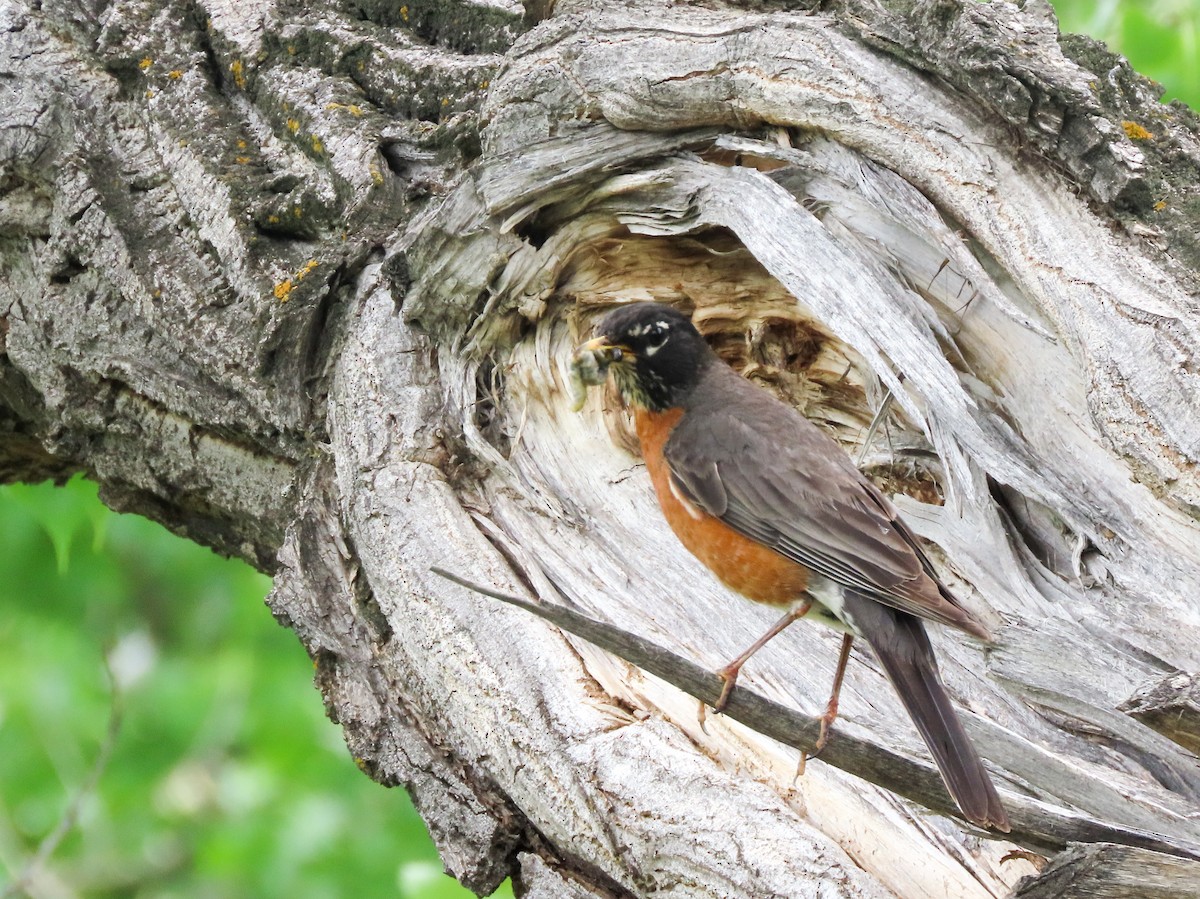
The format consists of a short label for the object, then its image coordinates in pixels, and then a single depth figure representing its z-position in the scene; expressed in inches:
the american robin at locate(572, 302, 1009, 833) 202.1
